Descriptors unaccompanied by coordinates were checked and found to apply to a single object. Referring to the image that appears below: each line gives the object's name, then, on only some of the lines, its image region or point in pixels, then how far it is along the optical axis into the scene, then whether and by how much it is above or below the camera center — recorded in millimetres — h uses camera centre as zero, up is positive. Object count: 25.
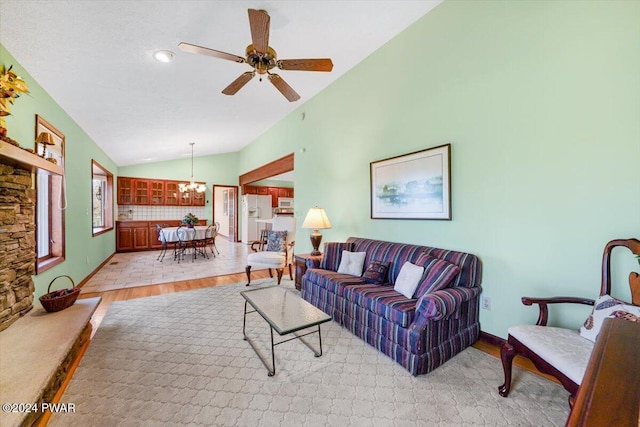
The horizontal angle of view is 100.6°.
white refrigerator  9086 -86
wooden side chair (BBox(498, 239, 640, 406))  1459 -813
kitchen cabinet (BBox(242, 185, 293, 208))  9422 +782
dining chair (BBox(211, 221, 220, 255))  7115 -843
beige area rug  1634 -1264
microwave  10500 +377
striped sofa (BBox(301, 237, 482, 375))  2045 -880
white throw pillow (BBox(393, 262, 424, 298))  2488 -654
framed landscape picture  2812 +309
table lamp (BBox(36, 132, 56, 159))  2416 +665
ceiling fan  1941 +1332
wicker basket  2463 -831
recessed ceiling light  2650 +1586
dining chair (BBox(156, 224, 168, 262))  6477 -654
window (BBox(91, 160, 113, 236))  6380 +310
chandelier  7720 +735
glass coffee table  2033 -858
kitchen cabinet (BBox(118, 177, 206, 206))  7820 +560
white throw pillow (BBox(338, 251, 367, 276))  3241 -644
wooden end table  3921 -806
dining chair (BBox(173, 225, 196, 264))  6430 -714
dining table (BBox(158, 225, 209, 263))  6438 -620
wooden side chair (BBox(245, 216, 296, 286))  4395 -717
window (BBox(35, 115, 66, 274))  3201 +10
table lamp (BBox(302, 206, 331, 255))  3982 -173
